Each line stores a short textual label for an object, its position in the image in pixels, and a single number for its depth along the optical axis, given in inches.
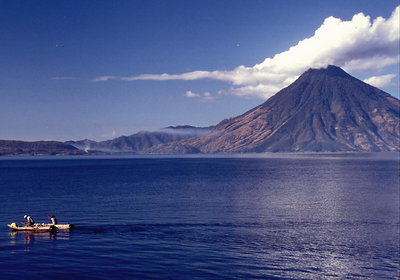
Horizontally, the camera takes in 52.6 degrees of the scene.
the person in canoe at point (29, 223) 2506.2
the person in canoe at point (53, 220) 2505.4
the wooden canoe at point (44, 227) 2475.4
